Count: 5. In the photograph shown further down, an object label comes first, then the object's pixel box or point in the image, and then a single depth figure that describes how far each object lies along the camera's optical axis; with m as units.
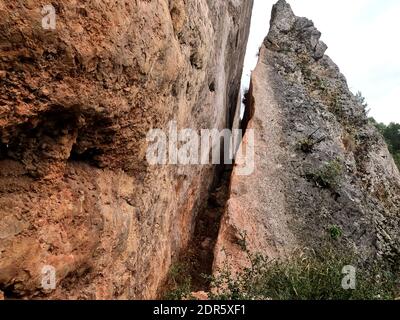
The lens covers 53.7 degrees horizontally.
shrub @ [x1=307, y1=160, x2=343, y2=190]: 10.01
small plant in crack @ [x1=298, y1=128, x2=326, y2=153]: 10.73
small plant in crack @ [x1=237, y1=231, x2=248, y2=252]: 7.84
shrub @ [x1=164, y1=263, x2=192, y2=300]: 6.85
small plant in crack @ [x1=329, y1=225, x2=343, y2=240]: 9.01
